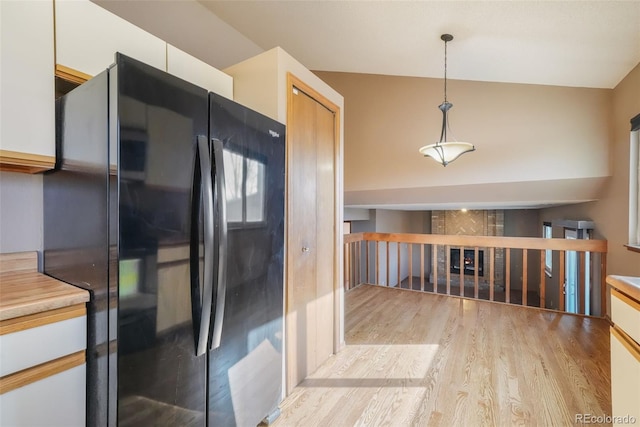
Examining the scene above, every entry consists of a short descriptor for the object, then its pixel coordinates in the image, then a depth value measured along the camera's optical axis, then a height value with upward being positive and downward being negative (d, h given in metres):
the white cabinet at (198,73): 1.61 +0.83
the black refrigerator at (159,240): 0.93 -0.10
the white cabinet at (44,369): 0.87 -0.50
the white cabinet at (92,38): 1.21 +0.79
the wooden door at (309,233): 1.89 -0.14
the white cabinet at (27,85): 1.08 +0.49
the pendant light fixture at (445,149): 2.77 +0.63
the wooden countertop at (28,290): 0.90 -0.28
